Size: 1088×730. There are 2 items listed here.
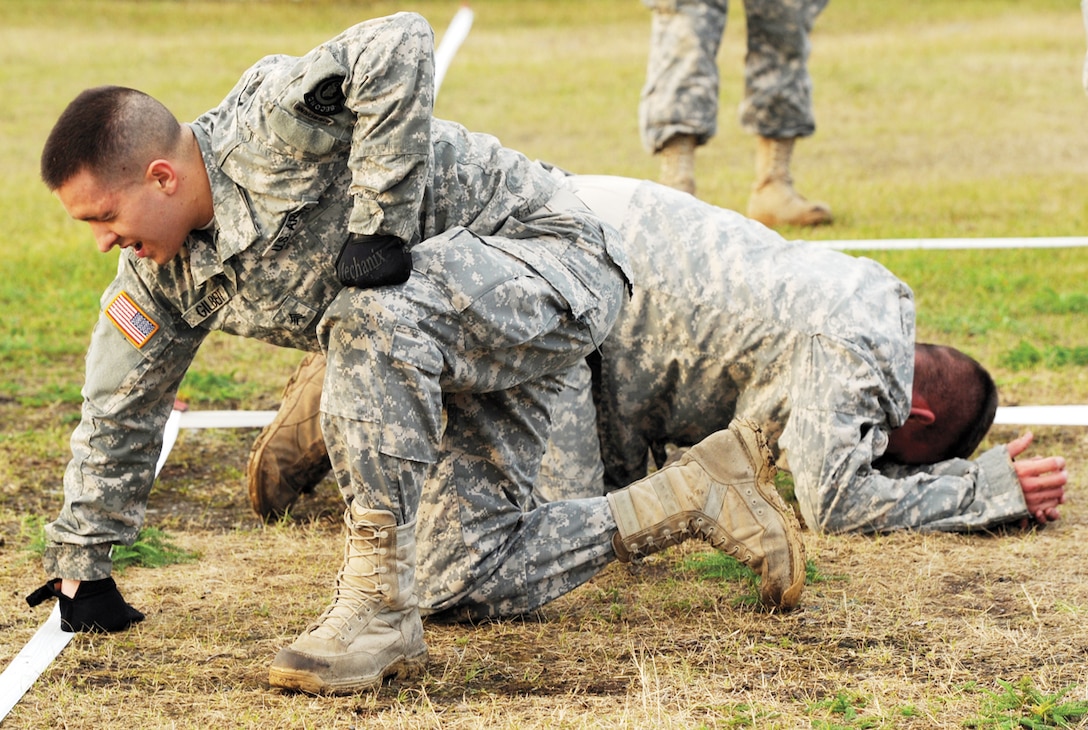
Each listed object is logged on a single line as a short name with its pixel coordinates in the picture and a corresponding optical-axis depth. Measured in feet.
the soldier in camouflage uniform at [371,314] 17.40
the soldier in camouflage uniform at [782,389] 23.72
